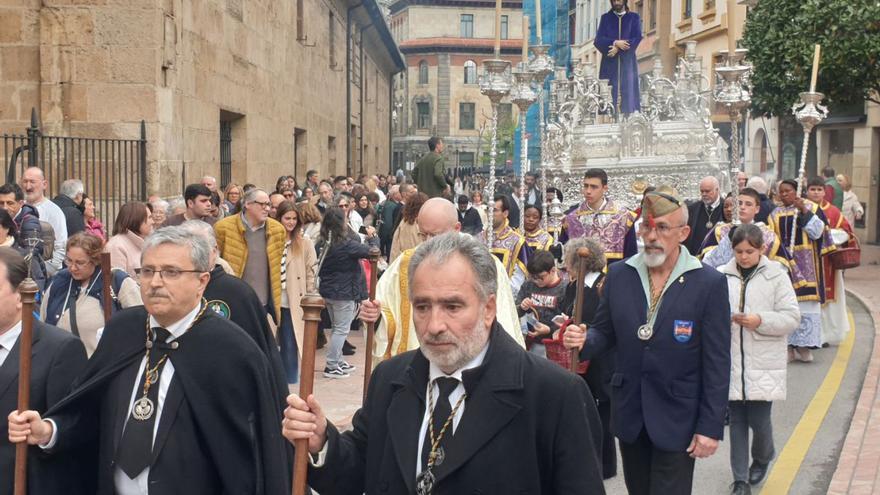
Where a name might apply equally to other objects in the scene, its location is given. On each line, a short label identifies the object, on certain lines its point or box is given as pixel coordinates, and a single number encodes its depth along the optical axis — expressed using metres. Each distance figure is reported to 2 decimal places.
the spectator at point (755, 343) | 7.08
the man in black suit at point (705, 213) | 12.06
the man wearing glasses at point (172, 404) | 4.16
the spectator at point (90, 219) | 10.99
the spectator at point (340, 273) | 11.74
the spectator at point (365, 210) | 18.17
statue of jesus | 19.59
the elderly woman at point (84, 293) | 6.48
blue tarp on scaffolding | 42.55
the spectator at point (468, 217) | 15.17
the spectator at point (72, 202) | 10.44
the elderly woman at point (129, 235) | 8.25
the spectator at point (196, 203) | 10.05
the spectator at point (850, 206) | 21.73
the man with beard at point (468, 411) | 3.11
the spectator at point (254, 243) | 9.82
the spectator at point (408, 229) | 11.33
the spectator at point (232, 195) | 14.78
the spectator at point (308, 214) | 11.02
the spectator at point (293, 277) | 10.55
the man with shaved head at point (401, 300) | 6.00
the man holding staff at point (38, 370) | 4.48
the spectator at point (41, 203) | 9.66
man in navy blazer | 5.41
